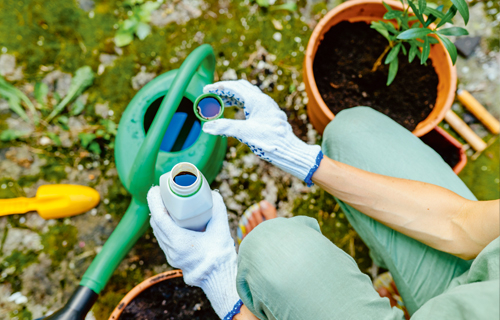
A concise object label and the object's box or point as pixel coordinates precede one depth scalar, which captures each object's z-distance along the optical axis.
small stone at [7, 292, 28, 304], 1.34
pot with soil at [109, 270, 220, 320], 1.14
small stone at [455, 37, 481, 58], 1.55
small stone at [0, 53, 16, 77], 1.51
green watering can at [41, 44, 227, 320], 1.00
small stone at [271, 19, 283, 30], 1.55
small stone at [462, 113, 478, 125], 1.53
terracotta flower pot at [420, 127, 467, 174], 1.27
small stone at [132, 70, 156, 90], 1.50
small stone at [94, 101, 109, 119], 1.48
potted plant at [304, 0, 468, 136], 1.22
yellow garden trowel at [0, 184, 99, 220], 1.33
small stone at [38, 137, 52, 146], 1.45
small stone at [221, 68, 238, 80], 1.50
